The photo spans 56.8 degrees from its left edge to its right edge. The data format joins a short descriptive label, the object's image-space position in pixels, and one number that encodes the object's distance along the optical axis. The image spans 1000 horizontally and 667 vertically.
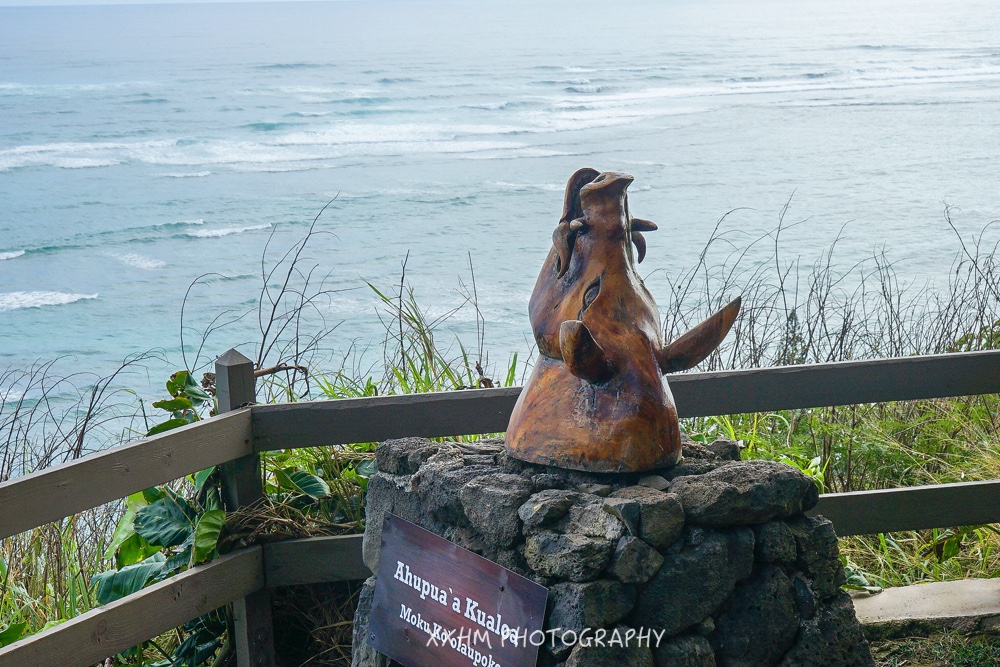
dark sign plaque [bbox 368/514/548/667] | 2.08
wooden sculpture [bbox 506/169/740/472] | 2.20
